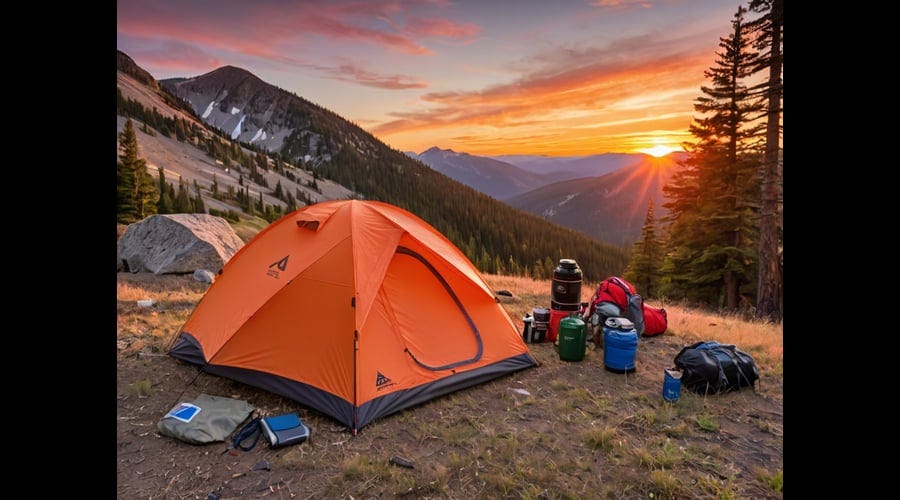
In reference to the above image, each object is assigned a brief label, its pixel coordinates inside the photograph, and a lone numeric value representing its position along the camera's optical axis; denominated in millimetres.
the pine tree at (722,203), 21578
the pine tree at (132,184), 26597
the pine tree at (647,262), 32031
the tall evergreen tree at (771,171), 13094
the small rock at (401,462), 4677
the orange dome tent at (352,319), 5656
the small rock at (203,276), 13641
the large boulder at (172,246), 14109
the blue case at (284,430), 4965
